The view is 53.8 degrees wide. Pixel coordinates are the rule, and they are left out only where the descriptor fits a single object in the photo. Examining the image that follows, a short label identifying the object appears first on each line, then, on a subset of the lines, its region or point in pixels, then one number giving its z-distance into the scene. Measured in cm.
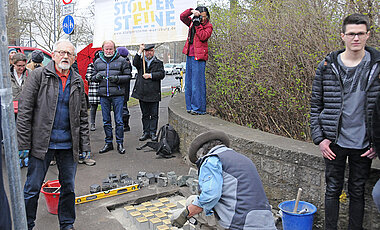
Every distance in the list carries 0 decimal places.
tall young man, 336
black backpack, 689
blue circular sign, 905
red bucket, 441
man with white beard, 368
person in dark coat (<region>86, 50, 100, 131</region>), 855
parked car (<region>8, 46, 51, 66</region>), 954
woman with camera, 641
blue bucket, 365
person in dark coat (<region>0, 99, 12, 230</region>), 161
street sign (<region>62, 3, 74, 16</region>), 884
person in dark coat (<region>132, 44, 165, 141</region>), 780
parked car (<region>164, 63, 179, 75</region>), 4650
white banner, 720
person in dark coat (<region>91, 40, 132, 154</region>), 704
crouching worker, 265
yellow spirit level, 486
